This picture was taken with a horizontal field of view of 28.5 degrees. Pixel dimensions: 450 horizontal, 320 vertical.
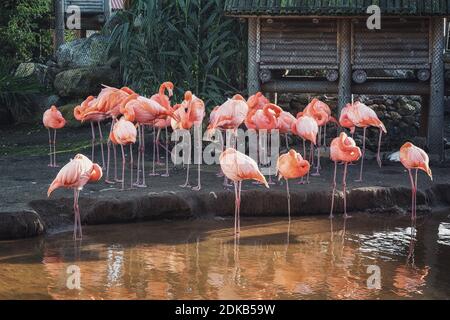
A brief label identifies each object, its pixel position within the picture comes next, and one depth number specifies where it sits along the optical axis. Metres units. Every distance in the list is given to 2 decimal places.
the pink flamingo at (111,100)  10.67
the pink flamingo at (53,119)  11.67
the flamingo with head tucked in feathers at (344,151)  9.78
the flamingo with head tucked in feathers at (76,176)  8.45
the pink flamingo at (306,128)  10.27
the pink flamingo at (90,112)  10.72
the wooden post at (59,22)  19.27
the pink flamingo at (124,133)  9.90
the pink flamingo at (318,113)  11.20
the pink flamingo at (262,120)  10.35
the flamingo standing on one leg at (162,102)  10.74
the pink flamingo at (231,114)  10.03
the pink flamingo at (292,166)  9.30
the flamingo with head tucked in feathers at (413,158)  9.50
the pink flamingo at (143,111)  10.06
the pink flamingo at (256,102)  10.90
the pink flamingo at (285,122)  10.65
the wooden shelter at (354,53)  12.65
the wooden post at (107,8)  21.37
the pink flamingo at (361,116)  10.85
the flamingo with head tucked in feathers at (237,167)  8.70
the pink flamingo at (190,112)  10.39
